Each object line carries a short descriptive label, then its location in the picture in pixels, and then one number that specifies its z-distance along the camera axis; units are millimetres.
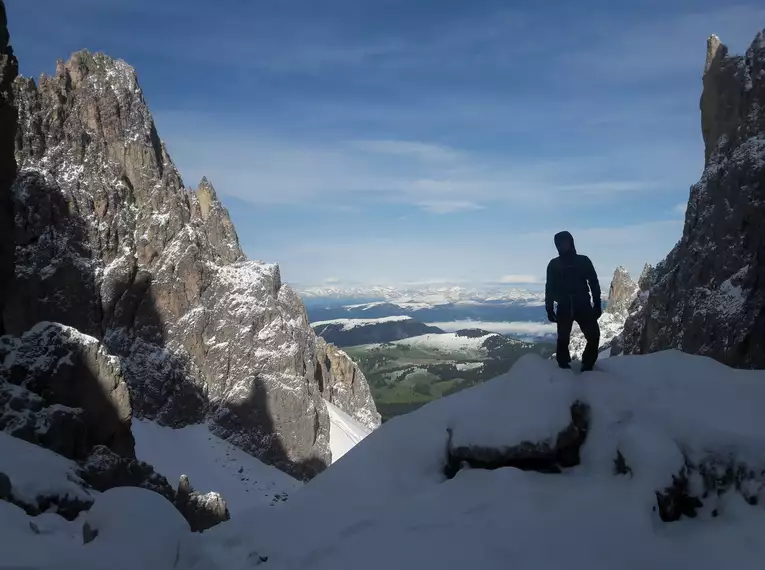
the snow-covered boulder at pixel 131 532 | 7320
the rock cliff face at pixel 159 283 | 69875
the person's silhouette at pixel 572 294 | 11438
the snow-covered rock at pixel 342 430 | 86812
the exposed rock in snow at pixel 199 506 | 40438
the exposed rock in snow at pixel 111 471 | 24750
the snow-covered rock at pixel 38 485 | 11773
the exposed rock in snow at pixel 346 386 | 105688
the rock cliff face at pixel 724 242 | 40719
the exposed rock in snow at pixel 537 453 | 9375
